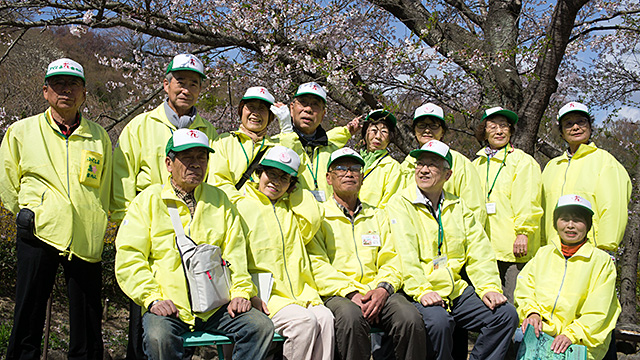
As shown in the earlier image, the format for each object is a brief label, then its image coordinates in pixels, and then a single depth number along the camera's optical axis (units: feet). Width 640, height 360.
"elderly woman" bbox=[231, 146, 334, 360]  11.71
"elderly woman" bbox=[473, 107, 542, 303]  14.82
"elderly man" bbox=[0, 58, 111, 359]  11.68
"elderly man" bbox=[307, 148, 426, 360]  11.98
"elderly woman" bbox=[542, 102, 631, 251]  14.11
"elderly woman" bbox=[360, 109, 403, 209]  15.80
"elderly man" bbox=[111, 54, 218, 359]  13.10
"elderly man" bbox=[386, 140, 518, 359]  12.70
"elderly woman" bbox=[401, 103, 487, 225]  14.98
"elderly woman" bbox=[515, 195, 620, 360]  12.33
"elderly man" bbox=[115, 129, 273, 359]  10.68
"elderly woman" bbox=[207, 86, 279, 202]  14.05
